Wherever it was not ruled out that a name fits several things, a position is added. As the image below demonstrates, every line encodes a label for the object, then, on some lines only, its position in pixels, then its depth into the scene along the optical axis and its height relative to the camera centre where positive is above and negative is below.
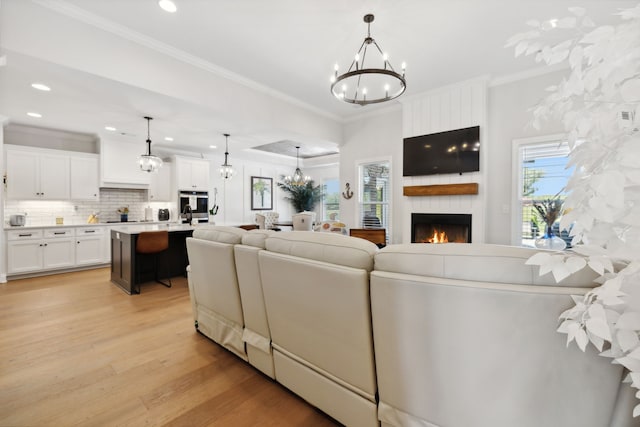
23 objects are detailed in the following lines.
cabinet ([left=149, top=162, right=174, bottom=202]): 6.28 +0.52
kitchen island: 3.78 -0.83
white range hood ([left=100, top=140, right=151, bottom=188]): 5.49 +0.86
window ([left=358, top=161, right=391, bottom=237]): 5.40 +0.30
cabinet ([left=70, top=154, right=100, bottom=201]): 5.31 +0.58
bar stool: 3.77 -0.49
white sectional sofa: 0.86 -0.50
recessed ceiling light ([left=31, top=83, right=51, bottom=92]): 3.20 +1.44
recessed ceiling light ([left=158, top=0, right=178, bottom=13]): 2.40 +1.81
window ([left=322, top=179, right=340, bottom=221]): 9.34 +0.34
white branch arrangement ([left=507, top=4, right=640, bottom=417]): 0.57 +0.08
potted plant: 9.33 +0.47
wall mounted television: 4.08 +0.91
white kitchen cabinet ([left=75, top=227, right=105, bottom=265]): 5.12 -0.75
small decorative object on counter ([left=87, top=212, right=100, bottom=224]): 5.67 -0.26
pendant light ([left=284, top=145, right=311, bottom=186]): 7.34 +0.80
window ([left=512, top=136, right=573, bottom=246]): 3.63 +0.43
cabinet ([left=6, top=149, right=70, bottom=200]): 4.69 +0.55
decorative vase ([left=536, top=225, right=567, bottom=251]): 3.35 -0.37
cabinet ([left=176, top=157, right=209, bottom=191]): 6.45 +0.82
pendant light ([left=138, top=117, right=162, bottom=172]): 4.25 +0.71
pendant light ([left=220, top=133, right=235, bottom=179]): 5.64 +0.77
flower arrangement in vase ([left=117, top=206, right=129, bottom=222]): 6.01 -0.16
